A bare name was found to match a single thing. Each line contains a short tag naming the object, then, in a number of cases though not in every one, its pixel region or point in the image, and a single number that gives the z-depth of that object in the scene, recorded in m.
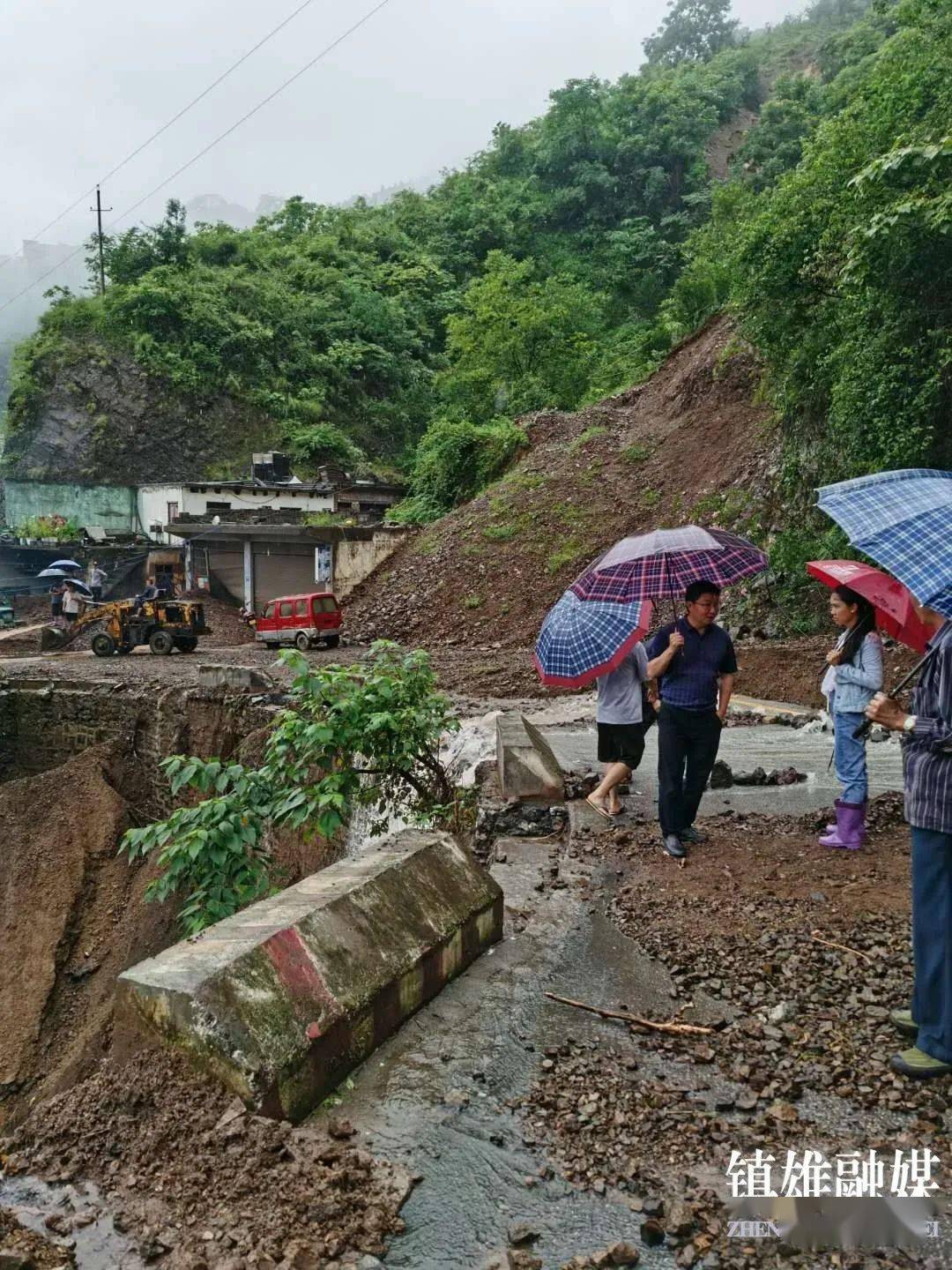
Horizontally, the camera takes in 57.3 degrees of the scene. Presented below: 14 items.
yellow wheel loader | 22.42
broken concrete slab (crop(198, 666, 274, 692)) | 15.31
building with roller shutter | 26.67
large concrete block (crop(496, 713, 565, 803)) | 6.95
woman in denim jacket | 5.22
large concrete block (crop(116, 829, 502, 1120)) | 2.70
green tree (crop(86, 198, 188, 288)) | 44.72
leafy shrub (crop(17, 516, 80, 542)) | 35.47
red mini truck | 21.38
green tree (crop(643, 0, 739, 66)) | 79.25
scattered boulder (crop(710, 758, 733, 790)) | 7.33
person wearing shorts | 6.47
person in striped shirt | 3.09
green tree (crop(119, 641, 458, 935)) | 4.71
